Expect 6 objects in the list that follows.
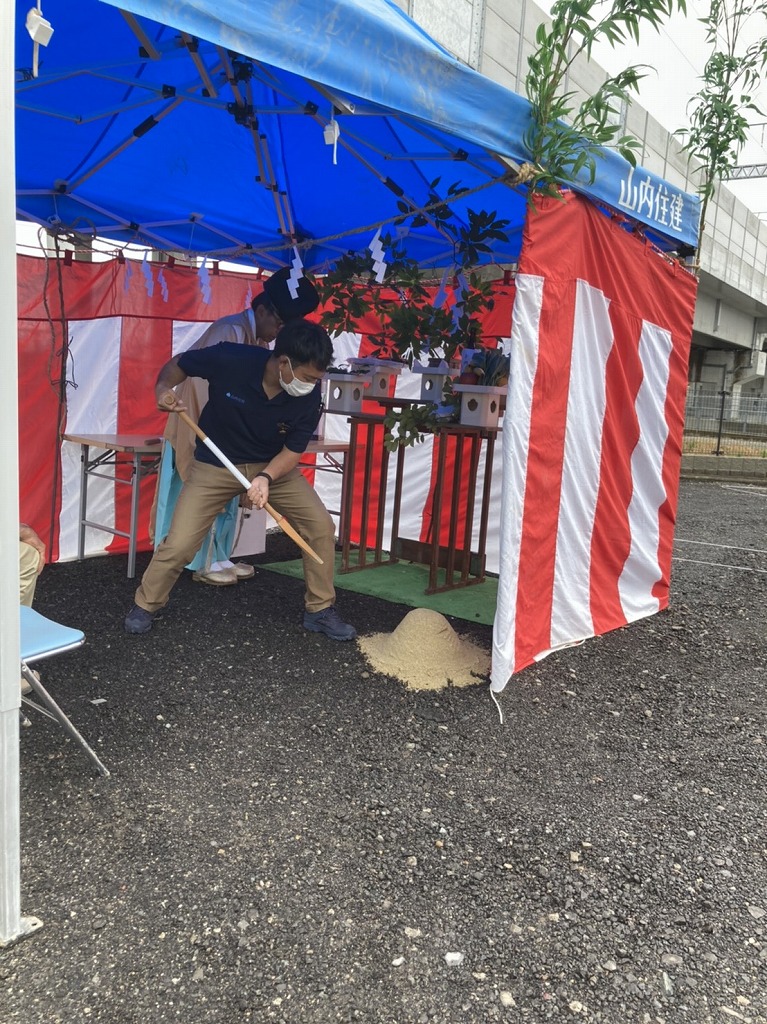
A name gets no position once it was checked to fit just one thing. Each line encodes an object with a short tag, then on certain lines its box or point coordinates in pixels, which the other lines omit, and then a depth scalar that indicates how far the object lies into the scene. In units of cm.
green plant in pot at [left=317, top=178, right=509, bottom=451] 471
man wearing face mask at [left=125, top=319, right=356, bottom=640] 383
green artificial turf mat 489
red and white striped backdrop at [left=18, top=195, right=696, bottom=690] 345
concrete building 1080
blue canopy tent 216
